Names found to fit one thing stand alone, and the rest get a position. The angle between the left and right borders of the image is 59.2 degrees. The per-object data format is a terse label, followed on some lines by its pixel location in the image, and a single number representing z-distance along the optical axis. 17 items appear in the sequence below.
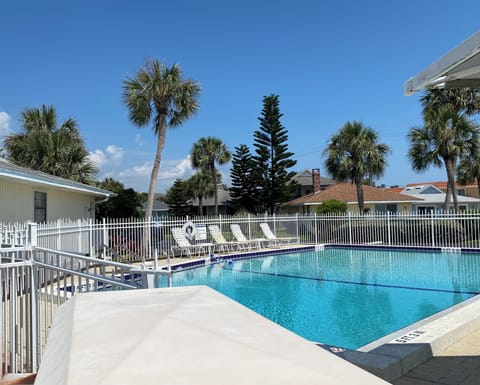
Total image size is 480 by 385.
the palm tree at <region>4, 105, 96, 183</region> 18.17
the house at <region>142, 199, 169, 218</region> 46.49
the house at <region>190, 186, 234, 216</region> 44.16
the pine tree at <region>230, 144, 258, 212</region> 33.03
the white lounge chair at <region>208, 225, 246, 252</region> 17.70
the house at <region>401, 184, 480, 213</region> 38.09
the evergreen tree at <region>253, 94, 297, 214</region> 30.97
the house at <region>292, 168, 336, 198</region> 38.28
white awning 2.67
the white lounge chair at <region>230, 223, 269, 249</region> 18.45
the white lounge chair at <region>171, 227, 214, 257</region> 16.47
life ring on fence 17.34
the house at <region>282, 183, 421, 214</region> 32.12
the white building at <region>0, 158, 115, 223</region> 10.52
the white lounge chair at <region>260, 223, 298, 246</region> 19.48
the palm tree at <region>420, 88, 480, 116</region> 22.95
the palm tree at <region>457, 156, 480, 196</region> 21.16
